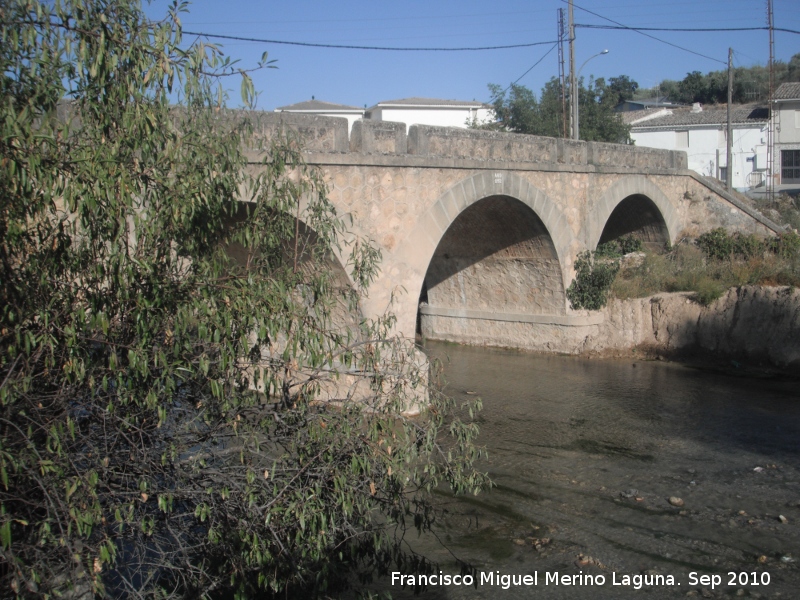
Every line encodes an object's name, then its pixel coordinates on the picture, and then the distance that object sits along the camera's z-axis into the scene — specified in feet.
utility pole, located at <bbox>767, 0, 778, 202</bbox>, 77.35
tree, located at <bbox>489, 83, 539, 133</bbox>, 89.15
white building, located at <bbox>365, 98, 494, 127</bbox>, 123.54
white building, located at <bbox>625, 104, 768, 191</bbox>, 106.32
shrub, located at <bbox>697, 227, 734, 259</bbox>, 52.60
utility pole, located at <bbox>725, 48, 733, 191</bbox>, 84.59
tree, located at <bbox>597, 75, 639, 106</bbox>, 171.43
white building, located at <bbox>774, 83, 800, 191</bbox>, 99.91
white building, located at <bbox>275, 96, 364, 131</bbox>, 105.29
